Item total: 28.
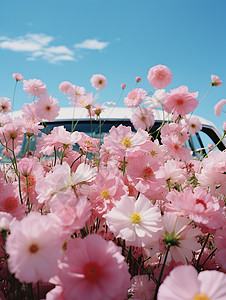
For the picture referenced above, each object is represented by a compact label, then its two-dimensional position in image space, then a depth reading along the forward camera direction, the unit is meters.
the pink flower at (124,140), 0.72
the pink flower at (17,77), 2.21
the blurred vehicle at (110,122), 3.44
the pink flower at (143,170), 0.72
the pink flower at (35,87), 1.33
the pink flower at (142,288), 0.63
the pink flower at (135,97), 1.14
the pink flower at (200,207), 0.54
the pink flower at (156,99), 1.12
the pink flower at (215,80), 1.43
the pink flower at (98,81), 2.41
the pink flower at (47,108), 1.07
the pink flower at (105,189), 0.68
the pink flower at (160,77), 1.14
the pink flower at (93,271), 0.44
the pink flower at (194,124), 1.68
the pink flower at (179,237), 0.58
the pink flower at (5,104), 1.75
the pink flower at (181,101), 0.94
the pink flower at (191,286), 0.41
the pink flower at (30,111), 1.06
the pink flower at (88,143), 0.90
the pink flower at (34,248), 0.41
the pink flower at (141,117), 1.16
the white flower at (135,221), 0.58
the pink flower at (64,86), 2.19
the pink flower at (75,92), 1.68
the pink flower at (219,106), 1.17
